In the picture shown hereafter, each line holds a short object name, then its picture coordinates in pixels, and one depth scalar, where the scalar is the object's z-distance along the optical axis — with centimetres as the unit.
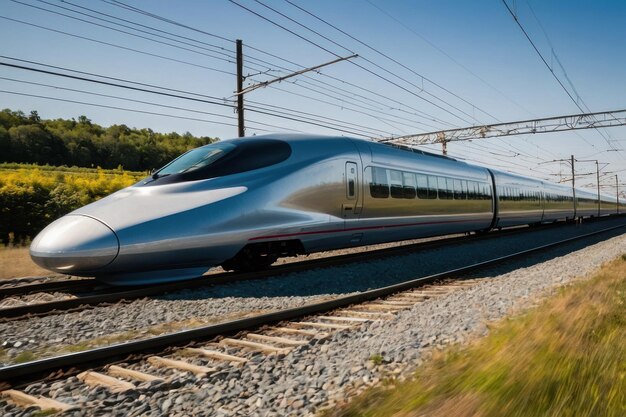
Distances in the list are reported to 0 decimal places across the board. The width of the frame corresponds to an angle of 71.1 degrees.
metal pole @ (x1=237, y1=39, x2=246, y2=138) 1414
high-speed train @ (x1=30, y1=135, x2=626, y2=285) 621
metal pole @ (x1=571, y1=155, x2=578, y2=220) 3377
